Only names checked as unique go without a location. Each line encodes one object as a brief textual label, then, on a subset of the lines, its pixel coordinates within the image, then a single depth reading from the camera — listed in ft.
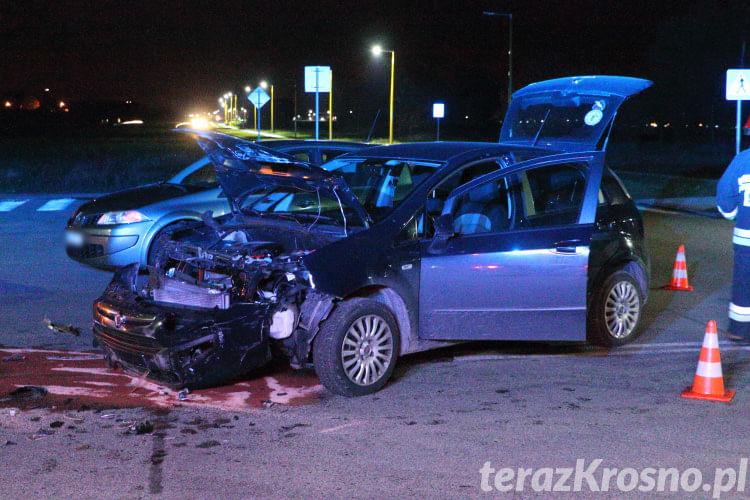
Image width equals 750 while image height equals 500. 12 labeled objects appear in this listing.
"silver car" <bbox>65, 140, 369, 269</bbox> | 33.76
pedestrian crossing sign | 58.03
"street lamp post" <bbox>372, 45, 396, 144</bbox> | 146.85
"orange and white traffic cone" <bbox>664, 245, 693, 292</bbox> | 33.65
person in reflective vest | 24.75
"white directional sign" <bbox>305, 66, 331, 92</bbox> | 60.95
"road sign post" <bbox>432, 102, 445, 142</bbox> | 118.32
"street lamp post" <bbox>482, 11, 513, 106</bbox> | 119.95
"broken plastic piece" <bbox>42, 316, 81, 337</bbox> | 22.18
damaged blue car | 19.27
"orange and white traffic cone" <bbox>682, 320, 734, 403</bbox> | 19.80
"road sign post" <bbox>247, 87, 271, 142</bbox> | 77.01
